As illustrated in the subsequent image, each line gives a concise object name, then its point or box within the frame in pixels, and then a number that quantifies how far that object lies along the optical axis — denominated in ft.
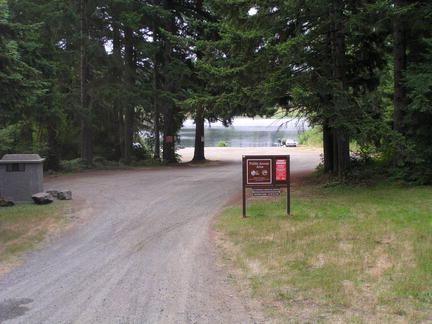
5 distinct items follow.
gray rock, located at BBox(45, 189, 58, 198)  46.31
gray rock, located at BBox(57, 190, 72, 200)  45.51
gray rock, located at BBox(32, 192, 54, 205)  42.68
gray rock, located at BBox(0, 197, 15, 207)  42.06
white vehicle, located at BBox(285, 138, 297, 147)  174.65
